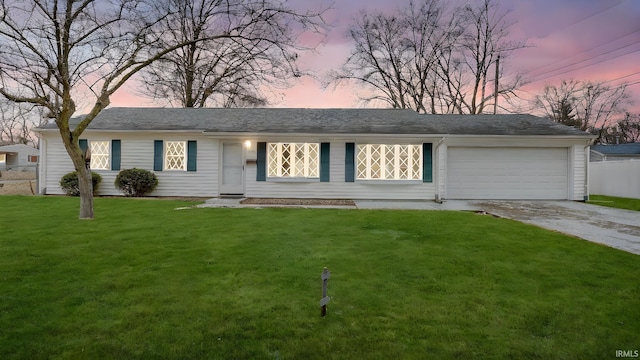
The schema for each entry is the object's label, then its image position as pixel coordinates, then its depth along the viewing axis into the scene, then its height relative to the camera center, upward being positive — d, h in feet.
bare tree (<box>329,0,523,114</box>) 83.30 +30.97
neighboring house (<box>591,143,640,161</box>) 83.97 +7.26
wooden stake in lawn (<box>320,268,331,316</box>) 9.64 -3.35
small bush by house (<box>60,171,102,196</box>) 42.11 -0.67
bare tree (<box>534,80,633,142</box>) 109.81 +24.67
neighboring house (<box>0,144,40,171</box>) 117.40 +7.68
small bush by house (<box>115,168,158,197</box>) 41.55 -0.49
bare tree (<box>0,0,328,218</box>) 22.45 +8.98
